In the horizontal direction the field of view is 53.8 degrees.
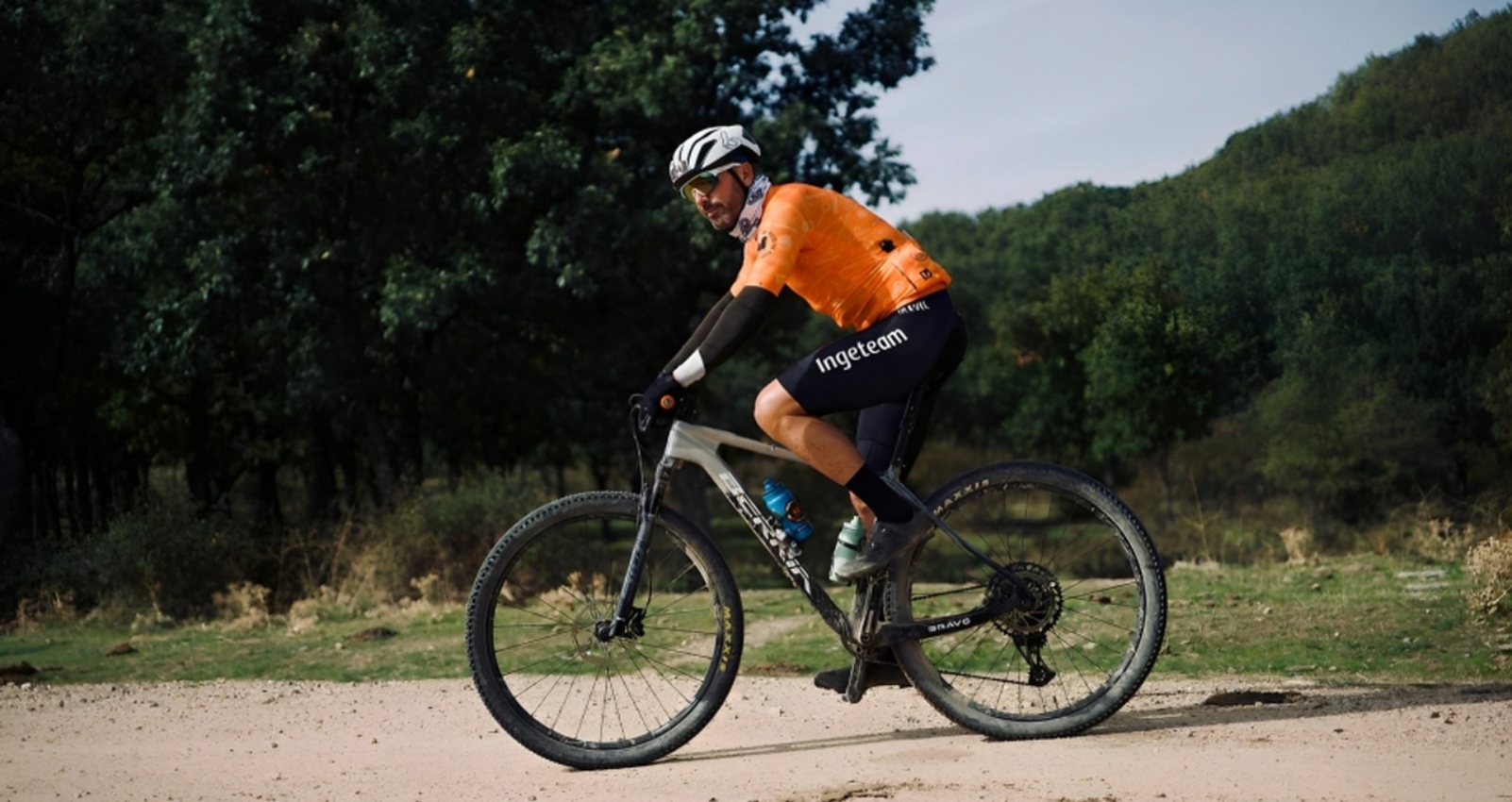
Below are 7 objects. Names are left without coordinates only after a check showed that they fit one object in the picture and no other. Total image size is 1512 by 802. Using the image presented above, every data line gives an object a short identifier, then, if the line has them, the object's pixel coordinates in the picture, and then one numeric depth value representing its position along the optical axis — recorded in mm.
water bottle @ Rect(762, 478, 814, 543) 5273
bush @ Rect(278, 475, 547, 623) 12594
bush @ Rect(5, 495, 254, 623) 12586
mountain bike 5246
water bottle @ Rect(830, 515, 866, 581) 5320
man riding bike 5082
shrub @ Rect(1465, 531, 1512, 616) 7477
